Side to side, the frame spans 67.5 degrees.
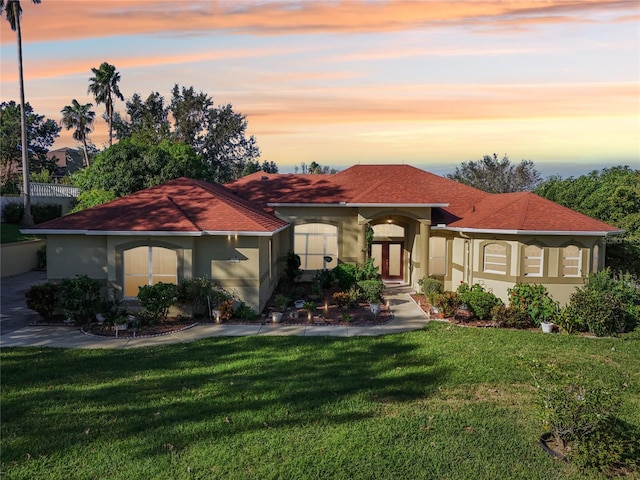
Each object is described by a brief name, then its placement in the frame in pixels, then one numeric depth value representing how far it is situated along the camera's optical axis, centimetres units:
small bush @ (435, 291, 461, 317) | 1700
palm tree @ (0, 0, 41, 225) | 3133
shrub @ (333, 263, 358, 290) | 2086
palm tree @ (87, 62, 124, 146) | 4541
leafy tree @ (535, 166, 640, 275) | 2134
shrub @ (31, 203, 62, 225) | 3381
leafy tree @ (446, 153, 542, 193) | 5228
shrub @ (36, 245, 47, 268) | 2806
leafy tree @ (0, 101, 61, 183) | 5351
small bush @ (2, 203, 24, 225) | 3256
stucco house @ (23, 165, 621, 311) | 1655
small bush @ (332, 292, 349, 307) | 1836
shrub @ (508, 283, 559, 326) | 1650
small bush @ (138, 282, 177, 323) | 1529
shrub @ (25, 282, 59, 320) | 1572
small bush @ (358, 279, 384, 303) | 1866
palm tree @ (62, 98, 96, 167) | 5172
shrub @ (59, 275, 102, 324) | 1531
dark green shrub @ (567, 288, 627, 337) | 1527
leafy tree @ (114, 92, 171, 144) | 4903
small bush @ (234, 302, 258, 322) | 1638
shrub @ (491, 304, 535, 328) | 1628
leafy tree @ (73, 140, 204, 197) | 2816
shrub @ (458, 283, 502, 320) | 1689
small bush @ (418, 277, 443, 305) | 1984
